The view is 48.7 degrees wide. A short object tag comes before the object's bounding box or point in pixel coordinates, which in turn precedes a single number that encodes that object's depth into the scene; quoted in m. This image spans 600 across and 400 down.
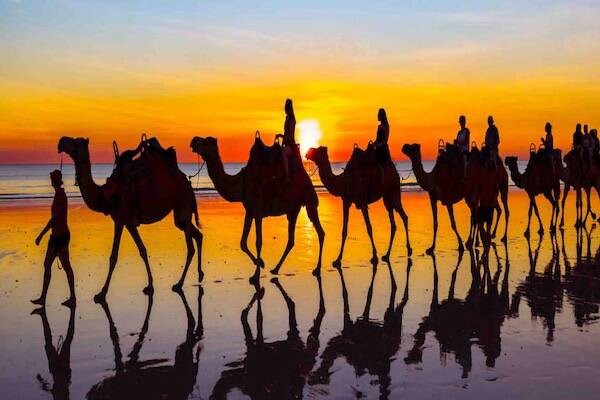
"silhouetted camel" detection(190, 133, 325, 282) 12.33
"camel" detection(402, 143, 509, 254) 16.41
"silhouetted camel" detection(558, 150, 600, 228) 22.33
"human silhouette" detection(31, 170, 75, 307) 10.20
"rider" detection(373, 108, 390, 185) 15.07
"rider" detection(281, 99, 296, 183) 12.61
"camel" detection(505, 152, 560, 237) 20.55
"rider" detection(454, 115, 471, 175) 17.56
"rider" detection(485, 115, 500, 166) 18.48
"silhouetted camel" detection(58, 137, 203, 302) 10.95
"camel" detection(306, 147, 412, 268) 14.86
